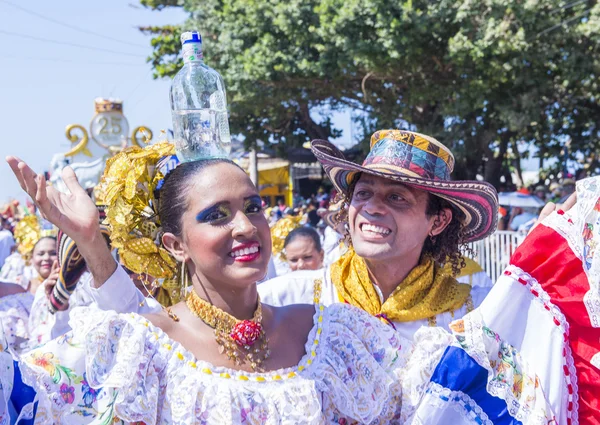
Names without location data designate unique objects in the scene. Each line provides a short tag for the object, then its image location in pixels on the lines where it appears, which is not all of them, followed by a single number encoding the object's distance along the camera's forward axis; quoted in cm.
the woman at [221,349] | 189
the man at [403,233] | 295
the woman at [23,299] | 558
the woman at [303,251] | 597
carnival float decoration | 1321
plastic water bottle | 226
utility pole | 1994
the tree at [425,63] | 1198
